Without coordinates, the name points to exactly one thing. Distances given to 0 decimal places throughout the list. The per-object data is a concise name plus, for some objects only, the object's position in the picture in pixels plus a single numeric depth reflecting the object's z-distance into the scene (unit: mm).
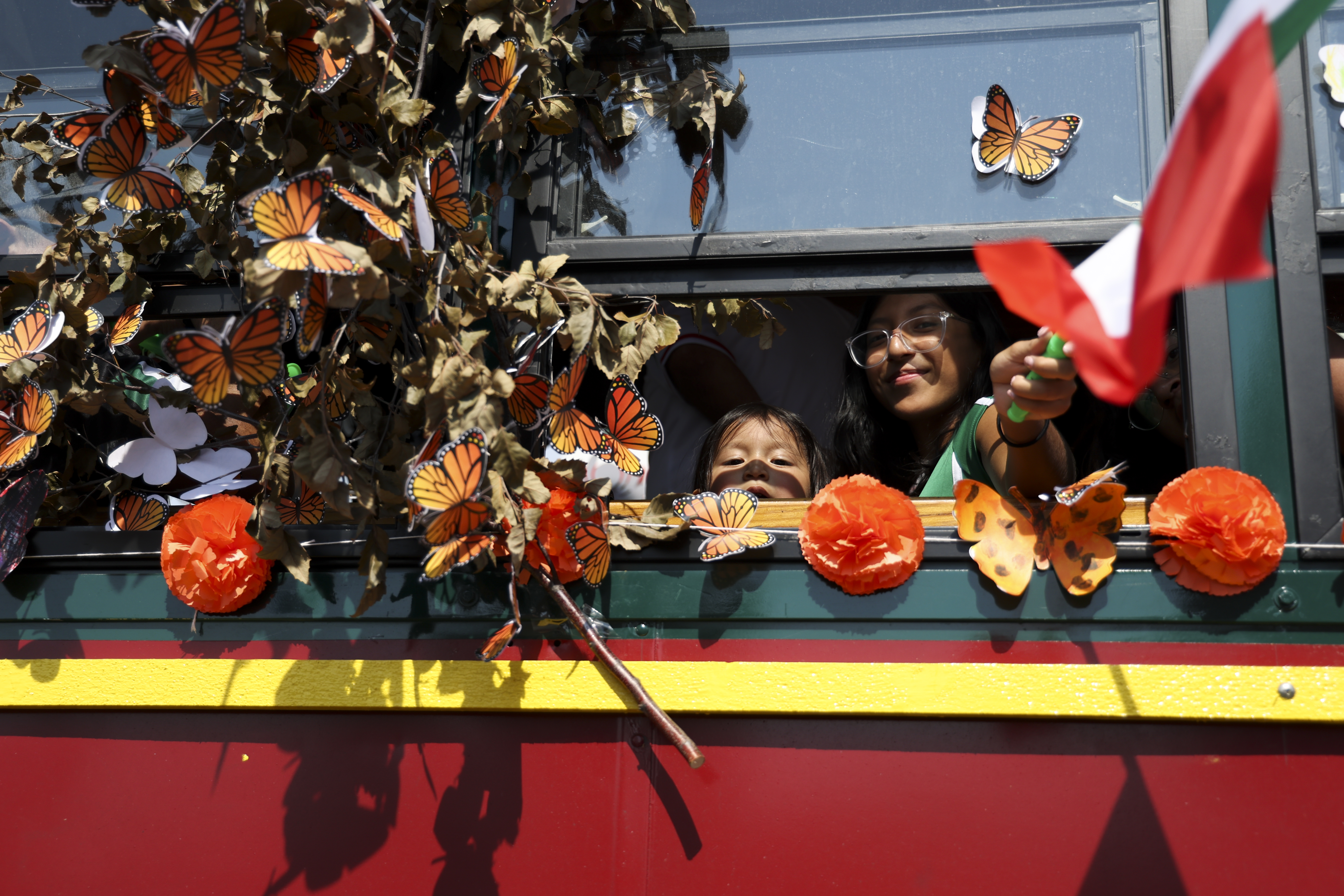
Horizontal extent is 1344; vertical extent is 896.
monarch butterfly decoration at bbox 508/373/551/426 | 1507
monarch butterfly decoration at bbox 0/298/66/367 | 1629
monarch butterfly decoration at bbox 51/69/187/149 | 1478
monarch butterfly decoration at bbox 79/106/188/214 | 1530
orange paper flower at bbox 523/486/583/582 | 1543
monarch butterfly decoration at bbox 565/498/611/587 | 1497
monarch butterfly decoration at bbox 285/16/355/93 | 1409
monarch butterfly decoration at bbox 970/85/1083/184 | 1617
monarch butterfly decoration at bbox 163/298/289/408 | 1299
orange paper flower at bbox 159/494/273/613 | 1600
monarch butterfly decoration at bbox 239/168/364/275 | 1186
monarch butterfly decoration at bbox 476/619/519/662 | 1396
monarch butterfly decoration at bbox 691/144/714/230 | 1694
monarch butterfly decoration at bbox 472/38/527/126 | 1518
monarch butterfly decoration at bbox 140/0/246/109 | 1335
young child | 2039
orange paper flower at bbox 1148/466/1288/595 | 1382
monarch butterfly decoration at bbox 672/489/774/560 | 1544
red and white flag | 727
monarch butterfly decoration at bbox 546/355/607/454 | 1476
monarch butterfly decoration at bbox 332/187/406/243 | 1229
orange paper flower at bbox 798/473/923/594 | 1482
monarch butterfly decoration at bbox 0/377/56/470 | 1642
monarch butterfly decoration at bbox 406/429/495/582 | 1240
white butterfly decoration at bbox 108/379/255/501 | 1775
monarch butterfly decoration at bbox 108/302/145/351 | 1700
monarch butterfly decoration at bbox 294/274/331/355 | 1341
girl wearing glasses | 1593
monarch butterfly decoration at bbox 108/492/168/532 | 1784
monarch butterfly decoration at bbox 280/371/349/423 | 1515
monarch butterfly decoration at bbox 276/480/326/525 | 1694
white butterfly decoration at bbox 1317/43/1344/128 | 1553
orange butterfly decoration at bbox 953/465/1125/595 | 1466
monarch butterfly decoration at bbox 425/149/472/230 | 1447
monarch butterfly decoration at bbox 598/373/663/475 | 1530
